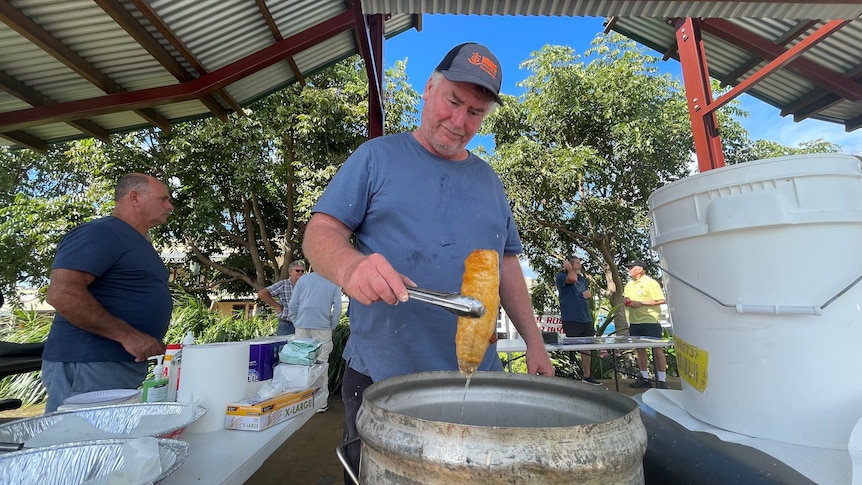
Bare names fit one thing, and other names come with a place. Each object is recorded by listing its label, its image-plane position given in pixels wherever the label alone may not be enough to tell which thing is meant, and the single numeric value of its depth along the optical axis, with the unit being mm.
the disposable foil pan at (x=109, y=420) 1104
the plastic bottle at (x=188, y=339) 1690
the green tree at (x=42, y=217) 9352
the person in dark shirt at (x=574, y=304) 7348
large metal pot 539
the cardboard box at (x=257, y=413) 1425
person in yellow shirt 6770
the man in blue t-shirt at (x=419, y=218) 1270
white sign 9419
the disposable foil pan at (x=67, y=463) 834
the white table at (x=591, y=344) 4895
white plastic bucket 844
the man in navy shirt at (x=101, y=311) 2057
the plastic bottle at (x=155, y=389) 1604
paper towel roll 1437
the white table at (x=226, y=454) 1088
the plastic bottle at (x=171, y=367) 1645
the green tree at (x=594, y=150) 10664
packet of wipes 1952
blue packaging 1964
